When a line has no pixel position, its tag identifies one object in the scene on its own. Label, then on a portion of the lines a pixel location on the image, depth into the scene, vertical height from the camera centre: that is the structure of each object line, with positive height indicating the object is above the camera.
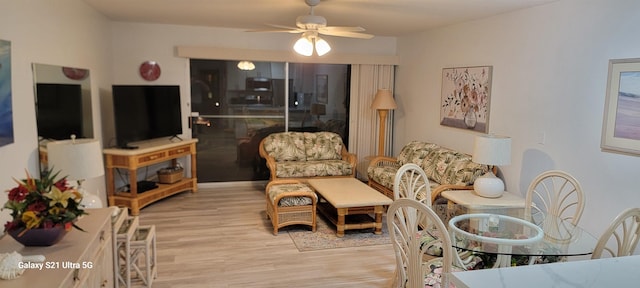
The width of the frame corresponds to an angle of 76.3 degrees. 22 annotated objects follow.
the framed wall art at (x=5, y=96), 2.30 +0.01
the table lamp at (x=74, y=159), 2.54 -0.37
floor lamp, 6.09 +0.02
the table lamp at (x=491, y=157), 3.81 -0.47
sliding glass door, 6.07 -0.05
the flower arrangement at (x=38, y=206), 1.84 -0.49
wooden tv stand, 4.73 -0.76
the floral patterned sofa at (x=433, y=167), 4.32 -0.74
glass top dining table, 2.20 -0.75
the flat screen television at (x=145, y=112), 4.84 -0.14
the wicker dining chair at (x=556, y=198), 2.67 -0.70
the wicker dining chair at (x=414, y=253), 1.88 -0.74
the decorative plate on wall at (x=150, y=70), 5.71 +0.43
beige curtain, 6.55 -0.14
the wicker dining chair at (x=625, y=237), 1.94 -0.63
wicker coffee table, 4.12 -1.01
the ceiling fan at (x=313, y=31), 3.75 +0.72
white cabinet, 1.62 -0.71
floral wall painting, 4.55 +0.11
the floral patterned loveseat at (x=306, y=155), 5.40 -0.74
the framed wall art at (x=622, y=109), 2.95 +0.00
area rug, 3.95 -1.36
